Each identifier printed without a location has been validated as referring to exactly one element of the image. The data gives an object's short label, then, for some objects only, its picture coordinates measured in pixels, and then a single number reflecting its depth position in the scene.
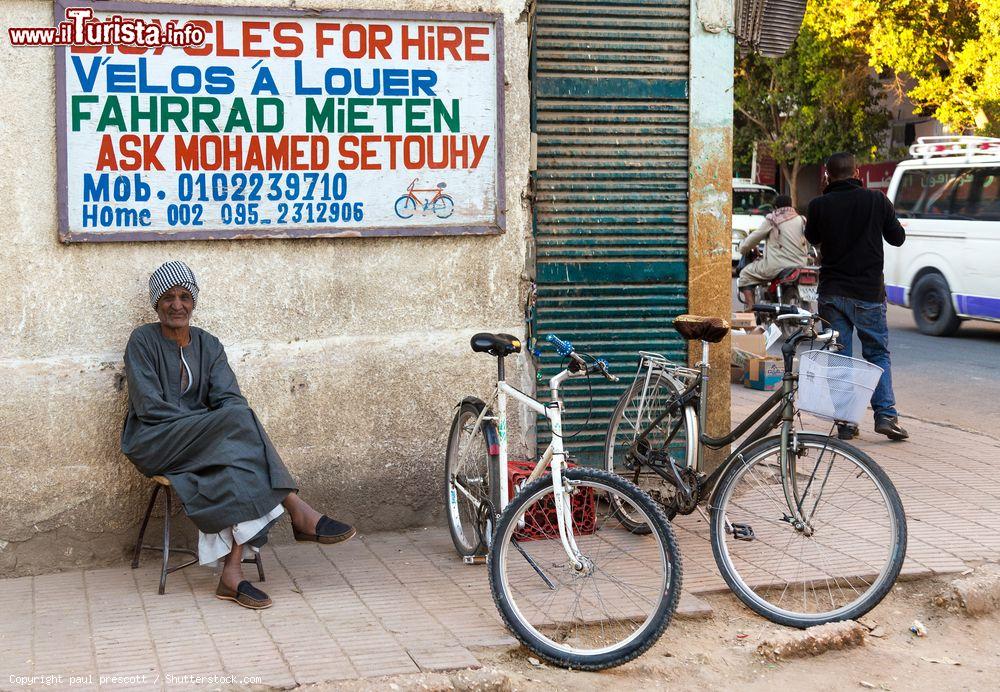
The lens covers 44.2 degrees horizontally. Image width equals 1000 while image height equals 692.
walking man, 7.56
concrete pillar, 6.03
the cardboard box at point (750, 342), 10.62
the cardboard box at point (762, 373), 10.45
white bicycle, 4.17
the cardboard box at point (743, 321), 10.20
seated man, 4.80
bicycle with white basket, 4.52
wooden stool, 4.90
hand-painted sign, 5.13
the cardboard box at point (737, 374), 10.73
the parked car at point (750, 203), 26.18
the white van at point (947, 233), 13.04
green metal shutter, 5.86
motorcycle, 13.23
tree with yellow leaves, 21.36
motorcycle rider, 13.28
